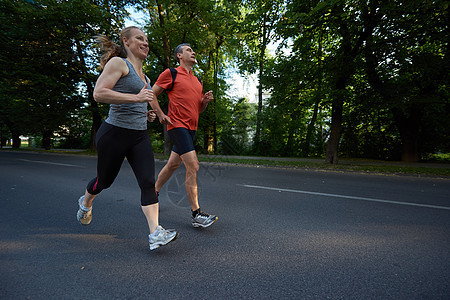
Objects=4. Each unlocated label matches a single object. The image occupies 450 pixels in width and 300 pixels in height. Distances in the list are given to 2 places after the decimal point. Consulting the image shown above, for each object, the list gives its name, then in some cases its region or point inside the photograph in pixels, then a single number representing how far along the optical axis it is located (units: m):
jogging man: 2.93
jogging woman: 2.23
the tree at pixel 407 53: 8.39
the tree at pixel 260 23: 9.48
